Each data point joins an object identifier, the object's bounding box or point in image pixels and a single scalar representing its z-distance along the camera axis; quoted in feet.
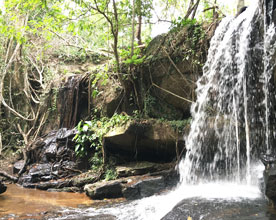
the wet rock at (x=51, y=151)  25.79
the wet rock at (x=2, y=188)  17.74
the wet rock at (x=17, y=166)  26.89
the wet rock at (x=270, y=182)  10.76
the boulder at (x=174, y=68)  22.45
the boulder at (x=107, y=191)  17.74
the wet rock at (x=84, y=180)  21.44
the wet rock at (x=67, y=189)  20.80
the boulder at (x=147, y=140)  21.16
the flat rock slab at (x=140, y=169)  20.74
